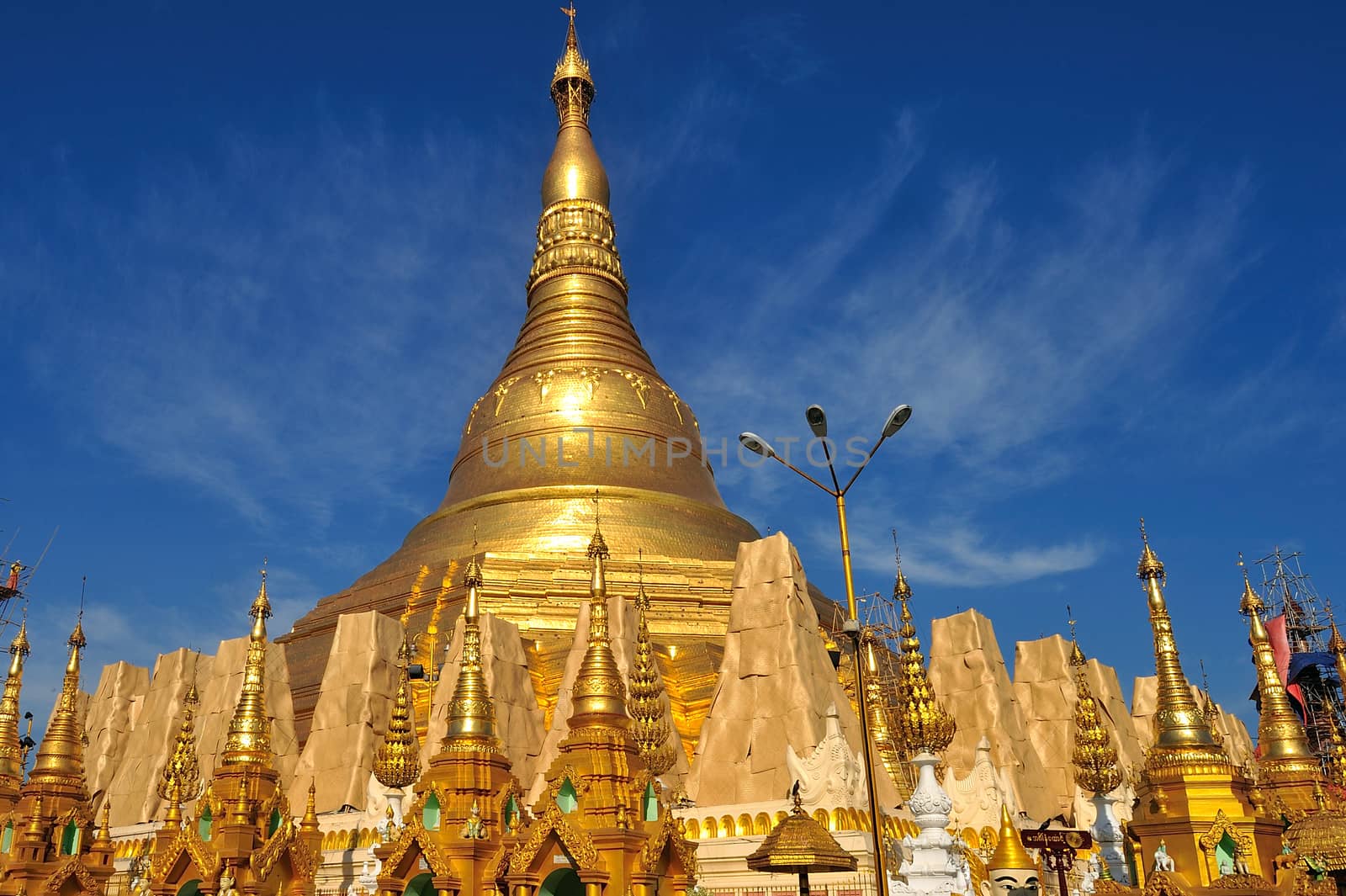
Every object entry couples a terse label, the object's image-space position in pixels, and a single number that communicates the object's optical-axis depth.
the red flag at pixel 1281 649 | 47.06
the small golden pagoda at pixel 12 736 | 20.14
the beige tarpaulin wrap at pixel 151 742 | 30.84
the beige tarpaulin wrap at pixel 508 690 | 24.81
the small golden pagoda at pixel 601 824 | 13.22
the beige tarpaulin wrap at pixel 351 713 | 25.83
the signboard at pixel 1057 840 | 12.16
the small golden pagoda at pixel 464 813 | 14.31
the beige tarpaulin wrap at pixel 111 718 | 33.53
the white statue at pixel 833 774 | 17.50
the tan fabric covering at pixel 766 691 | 21.44
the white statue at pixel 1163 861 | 12.36
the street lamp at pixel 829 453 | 10.08
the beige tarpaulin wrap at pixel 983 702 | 27.95
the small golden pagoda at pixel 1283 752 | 17.00
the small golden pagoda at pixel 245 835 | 14.75
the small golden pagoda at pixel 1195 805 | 12.80
